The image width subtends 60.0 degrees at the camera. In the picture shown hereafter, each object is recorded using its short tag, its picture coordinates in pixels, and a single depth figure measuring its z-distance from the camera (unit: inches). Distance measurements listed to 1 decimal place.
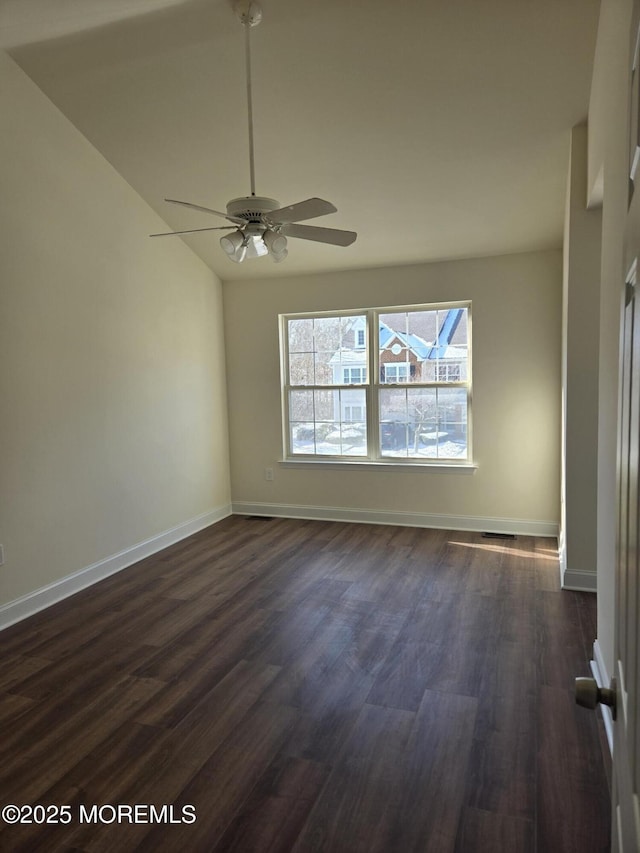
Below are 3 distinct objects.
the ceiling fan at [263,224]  98.9
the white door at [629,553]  26.9
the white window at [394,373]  205.5
